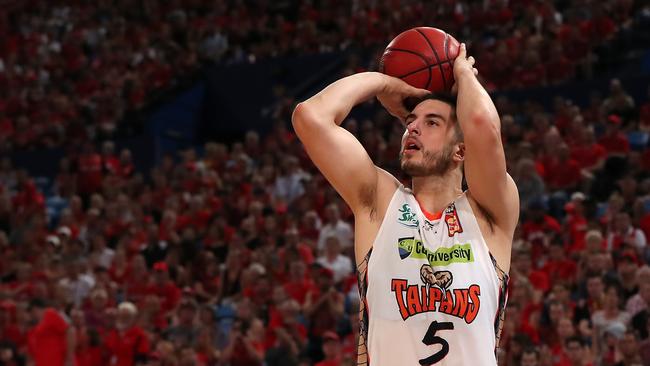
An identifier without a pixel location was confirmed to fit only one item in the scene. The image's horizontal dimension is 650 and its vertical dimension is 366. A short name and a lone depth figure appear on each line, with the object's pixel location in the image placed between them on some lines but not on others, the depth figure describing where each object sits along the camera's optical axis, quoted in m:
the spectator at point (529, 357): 8.59
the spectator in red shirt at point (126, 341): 10.99
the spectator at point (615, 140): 12.30
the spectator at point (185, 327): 10.75
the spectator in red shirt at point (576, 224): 10.66
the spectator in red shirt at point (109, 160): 16.38
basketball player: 3.92
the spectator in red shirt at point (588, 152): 12.20
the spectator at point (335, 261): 11.57
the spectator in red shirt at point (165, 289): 12.01
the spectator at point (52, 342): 11.08
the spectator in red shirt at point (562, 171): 12.12
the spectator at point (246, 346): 10.09
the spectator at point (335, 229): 12.25
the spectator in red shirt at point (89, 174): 16.20
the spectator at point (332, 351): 9.59
